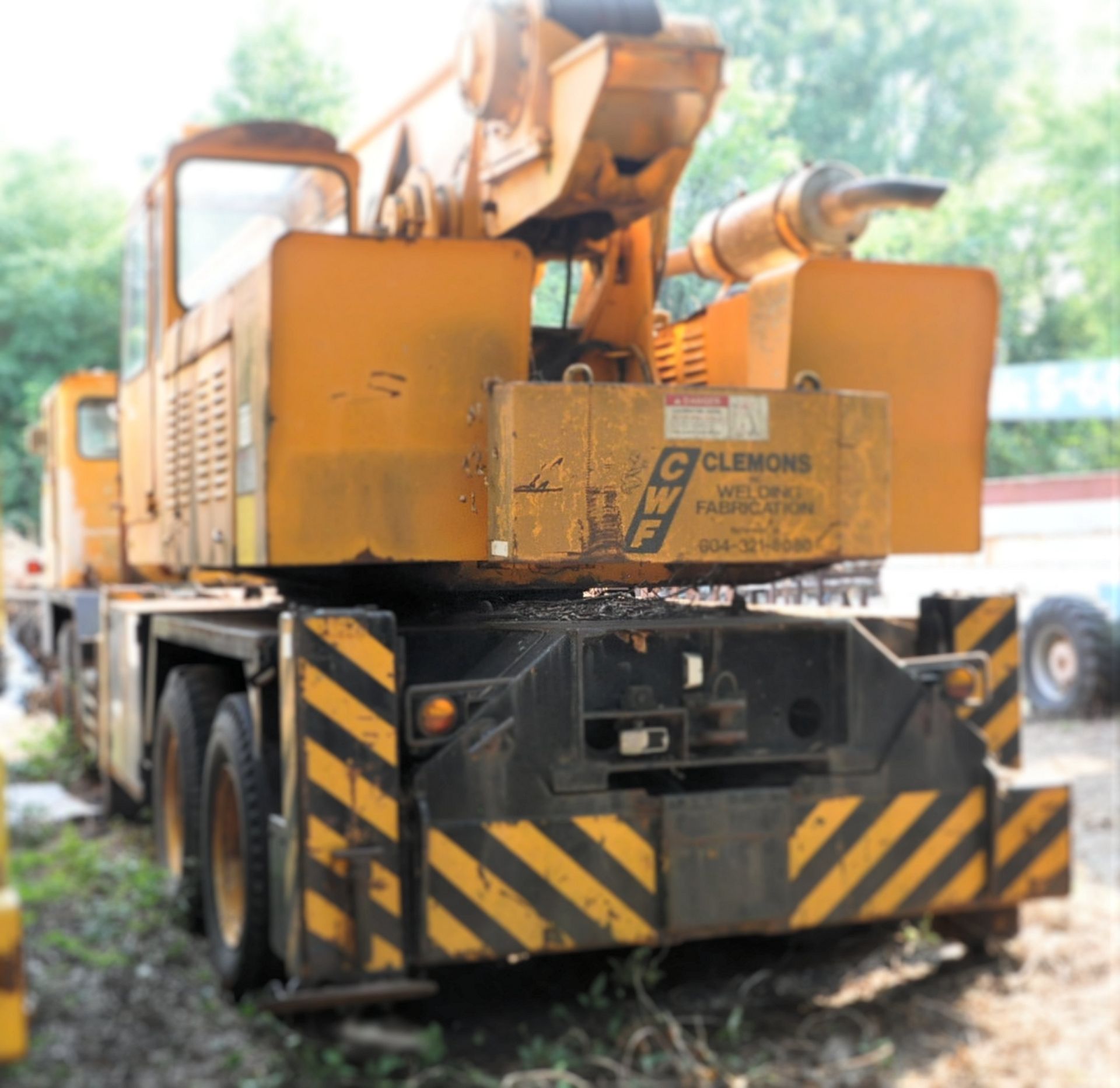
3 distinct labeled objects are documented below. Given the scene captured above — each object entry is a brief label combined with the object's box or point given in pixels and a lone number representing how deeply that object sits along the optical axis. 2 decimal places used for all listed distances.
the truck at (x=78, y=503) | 9.80
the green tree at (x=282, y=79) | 17.05
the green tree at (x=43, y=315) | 22.16
